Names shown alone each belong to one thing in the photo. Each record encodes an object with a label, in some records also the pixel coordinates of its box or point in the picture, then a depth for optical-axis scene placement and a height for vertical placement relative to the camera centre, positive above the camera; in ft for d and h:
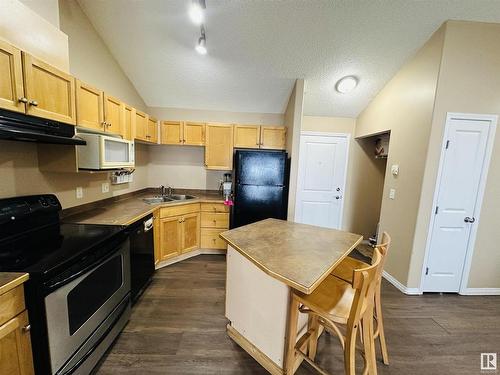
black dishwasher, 7.04 -3.34
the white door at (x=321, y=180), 13.44 -0.57
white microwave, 6.20 +0.19
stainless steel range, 3.79 -2.50
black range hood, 4.04 +0.58
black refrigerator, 10.18 -0.87
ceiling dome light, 10.34 +4.32
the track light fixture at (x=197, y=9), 5.42 +3.99
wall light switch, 9.67 -0.86
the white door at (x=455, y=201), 8.00 -0.88
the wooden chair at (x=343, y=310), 3.64 -2.67
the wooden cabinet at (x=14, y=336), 3.33 -2.94
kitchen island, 4.18 -2.33
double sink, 10.62 -1.90
